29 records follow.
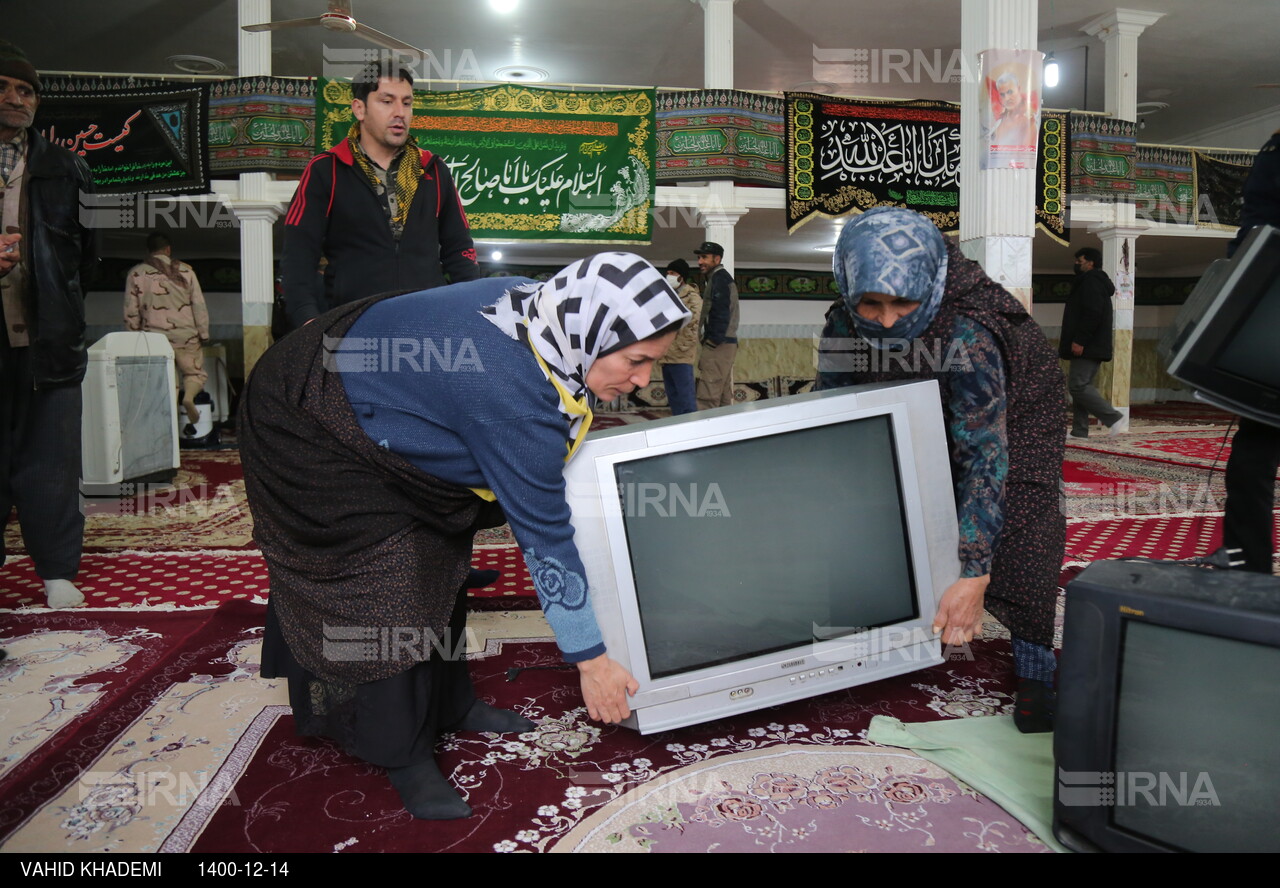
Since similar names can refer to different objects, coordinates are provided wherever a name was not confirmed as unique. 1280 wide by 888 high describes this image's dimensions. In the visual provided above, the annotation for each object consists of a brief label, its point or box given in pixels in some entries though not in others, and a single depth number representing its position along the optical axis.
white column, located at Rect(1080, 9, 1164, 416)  8.17
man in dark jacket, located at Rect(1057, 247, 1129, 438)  6.59
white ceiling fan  5.56
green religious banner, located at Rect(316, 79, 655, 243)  7.53
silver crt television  1.44
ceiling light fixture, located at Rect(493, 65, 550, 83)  9.65
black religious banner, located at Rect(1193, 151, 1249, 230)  9.20
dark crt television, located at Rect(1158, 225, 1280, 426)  1.59
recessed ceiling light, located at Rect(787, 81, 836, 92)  9.86
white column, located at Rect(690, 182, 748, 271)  7.88
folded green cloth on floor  1.34
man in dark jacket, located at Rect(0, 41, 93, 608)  2.32
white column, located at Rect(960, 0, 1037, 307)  4.85
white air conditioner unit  4.32
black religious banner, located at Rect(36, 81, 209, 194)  7.34
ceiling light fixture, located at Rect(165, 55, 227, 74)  9.08
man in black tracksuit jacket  2.04
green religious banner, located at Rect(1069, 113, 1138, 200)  8.16
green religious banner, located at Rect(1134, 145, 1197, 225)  9.02
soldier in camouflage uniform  6.38
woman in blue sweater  1.25
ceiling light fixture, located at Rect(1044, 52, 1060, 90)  7.99
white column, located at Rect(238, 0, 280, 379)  7.40
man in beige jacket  6.18
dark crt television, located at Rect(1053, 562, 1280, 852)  0.99
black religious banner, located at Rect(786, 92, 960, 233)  7.91
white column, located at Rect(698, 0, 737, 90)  7.70
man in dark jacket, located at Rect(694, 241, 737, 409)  6.31
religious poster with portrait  4.75
